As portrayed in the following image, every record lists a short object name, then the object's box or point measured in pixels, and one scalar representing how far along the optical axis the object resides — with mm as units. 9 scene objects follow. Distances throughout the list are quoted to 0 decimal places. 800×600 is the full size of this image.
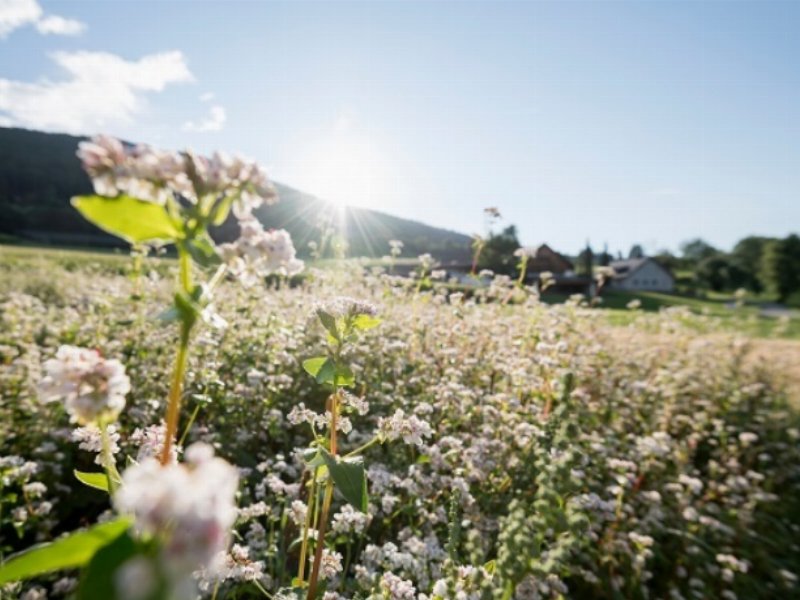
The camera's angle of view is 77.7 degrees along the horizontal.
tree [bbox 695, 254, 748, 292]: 73000
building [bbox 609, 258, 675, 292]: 80938
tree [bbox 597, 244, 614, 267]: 86438
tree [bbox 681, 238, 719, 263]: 105162
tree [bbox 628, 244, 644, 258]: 119775
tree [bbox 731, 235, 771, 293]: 71050
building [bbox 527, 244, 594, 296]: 45059
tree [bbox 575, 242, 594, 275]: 64875
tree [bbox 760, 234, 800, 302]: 63156
